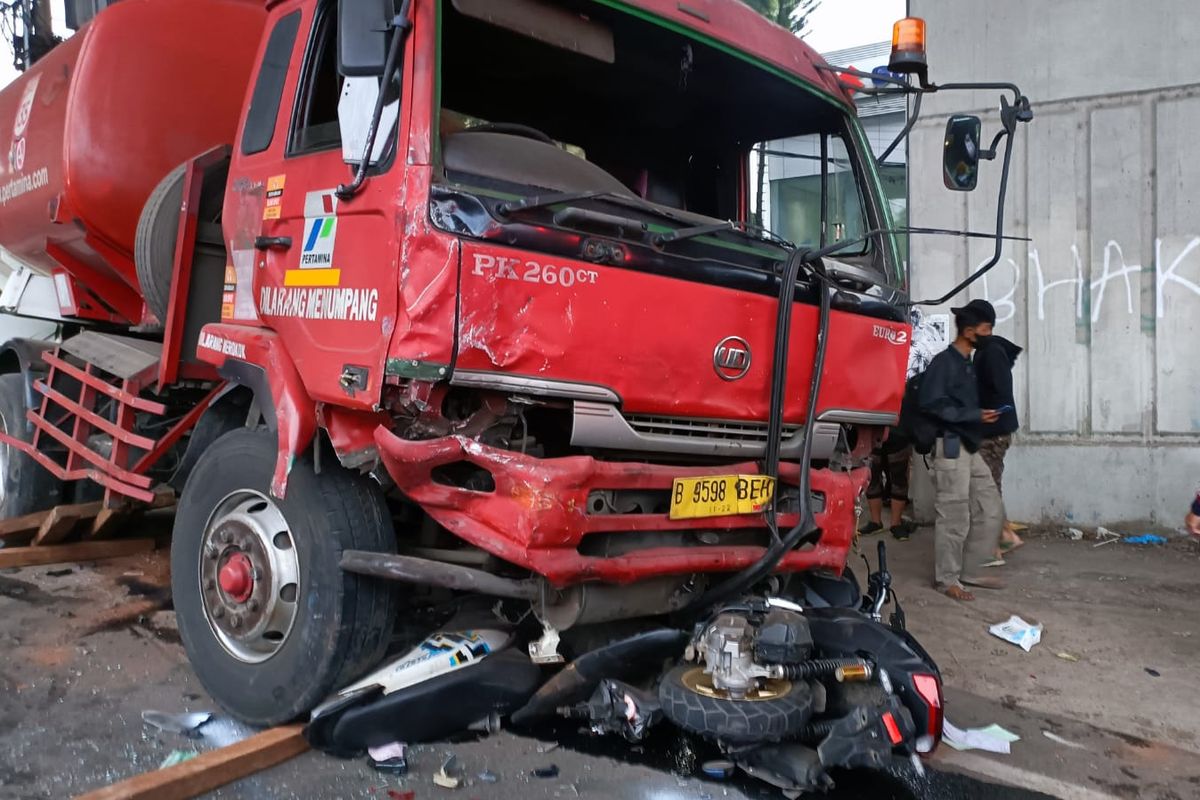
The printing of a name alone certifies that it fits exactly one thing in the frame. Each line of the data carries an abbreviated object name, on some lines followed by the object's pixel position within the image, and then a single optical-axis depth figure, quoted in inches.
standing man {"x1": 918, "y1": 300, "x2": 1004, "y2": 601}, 217.0
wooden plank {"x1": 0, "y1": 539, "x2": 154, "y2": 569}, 199.5
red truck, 107.7
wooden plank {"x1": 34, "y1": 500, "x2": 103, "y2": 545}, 202.4
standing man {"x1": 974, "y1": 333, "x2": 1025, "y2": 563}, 228.2
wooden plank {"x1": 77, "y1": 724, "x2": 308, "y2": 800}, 98.8
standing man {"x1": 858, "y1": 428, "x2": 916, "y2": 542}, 286.7
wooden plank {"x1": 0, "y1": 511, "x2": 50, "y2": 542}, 203.9
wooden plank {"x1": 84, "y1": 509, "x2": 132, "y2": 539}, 203.5
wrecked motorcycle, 109.1
